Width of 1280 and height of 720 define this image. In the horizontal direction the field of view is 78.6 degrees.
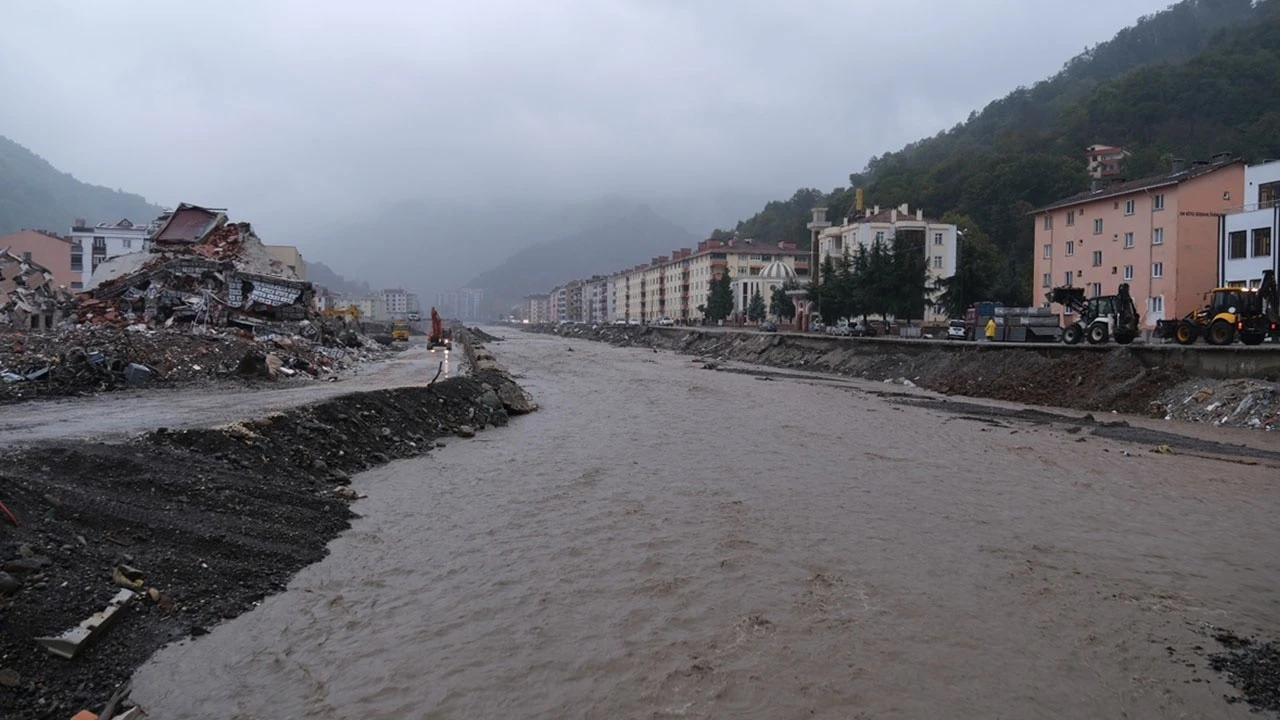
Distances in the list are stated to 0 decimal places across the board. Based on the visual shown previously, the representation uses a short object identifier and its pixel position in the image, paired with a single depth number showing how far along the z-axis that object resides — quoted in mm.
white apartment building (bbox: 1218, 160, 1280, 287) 40469
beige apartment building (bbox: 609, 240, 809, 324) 120375
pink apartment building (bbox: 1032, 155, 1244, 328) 45656
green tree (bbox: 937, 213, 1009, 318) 58188
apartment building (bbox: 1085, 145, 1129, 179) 86188
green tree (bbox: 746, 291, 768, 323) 102250
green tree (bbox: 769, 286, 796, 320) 90562
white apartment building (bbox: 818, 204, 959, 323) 79125
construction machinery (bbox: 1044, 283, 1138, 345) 30188
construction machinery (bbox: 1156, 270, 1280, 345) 25250
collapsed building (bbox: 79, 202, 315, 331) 31125
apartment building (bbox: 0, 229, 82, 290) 70875
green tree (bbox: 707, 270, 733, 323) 101438
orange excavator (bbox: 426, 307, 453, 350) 53656
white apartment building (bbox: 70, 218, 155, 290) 76750
